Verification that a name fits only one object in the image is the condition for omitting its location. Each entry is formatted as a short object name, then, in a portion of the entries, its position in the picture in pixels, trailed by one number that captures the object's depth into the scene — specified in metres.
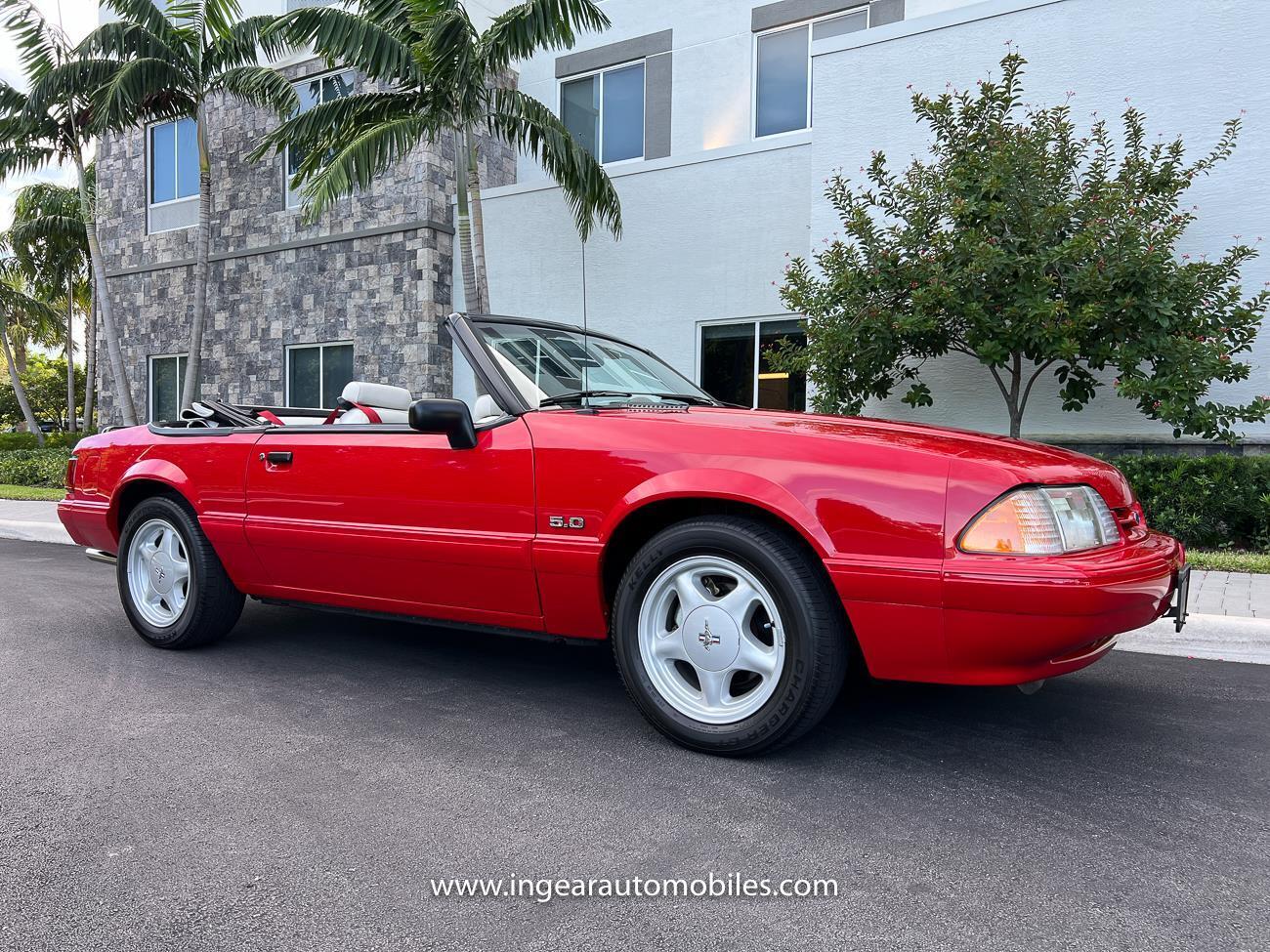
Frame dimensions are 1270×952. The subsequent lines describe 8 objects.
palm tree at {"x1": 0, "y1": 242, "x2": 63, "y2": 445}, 29.03
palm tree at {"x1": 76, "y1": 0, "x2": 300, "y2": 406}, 14.31
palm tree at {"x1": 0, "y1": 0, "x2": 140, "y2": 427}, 14.72
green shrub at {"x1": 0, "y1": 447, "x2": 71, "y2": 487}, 17.16
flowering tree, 7.61
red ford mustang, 2.71
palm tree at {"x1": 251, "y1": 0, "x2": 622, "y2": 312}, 10.75
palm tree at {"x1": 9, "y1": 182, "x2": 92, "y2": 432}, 24.22
